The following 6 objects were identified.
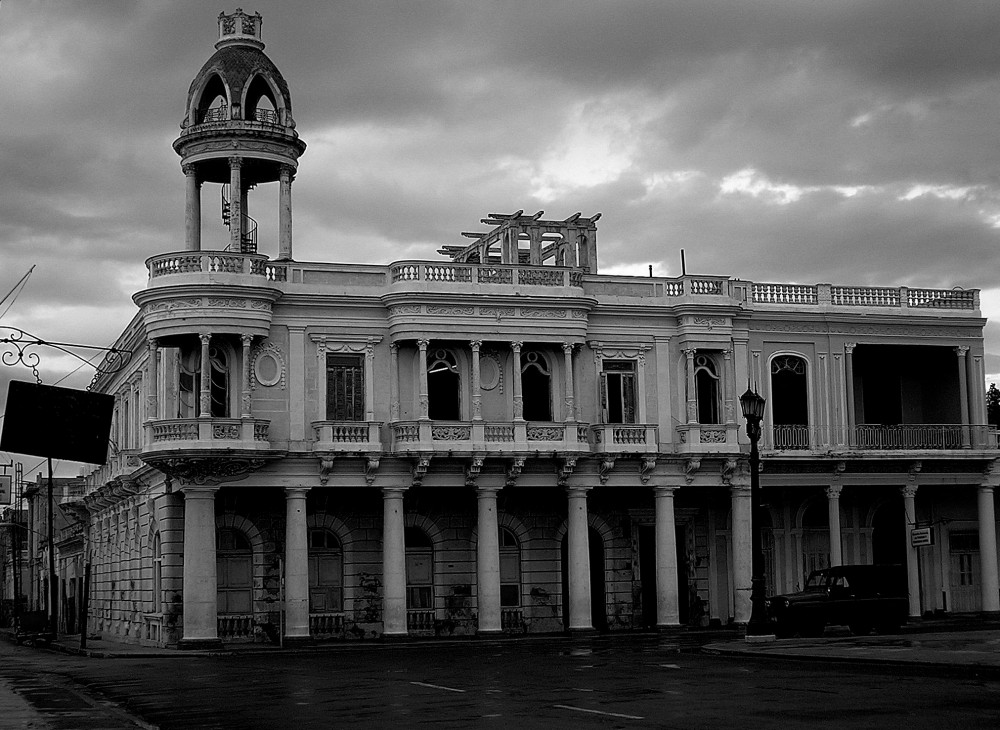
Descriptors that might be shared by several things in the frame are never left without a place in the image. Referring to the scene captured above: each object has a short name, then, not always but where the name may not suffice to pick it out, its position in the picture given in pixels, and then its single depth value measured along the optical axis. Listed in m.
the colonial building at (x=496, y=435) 40.97
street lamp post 31.50
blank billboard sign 14.12
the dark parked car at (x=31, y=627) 56.78
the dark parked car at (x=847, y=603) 35.69
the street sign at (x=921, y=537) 43.41
